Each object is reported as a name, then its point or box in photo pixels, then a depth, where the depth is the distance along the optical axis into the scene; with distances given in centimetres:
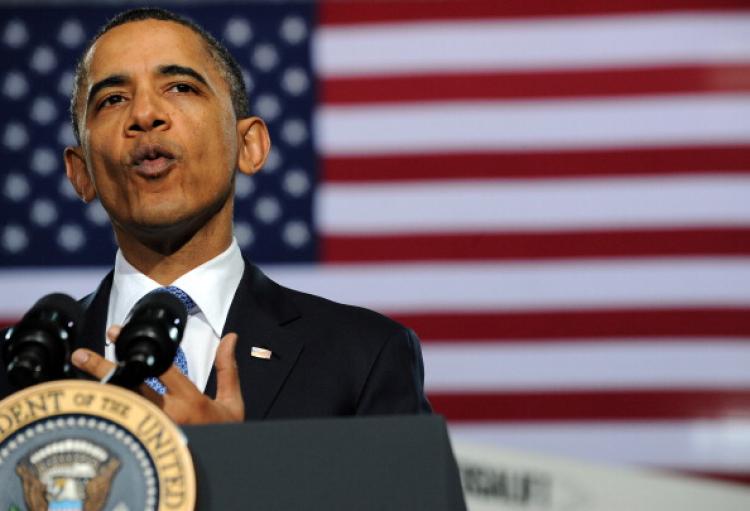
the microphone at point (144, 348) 529
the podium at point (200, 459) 522
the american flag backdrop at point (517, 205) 931
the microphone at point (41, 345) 531
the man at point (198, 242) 561
